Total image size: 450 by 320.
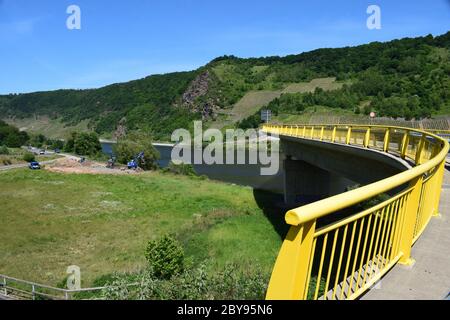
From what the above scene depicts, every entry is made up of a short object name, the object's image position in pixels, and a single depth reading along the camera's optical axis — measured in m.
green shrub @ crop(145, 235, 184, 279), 15.10
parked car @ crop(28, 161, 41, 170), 54.74
